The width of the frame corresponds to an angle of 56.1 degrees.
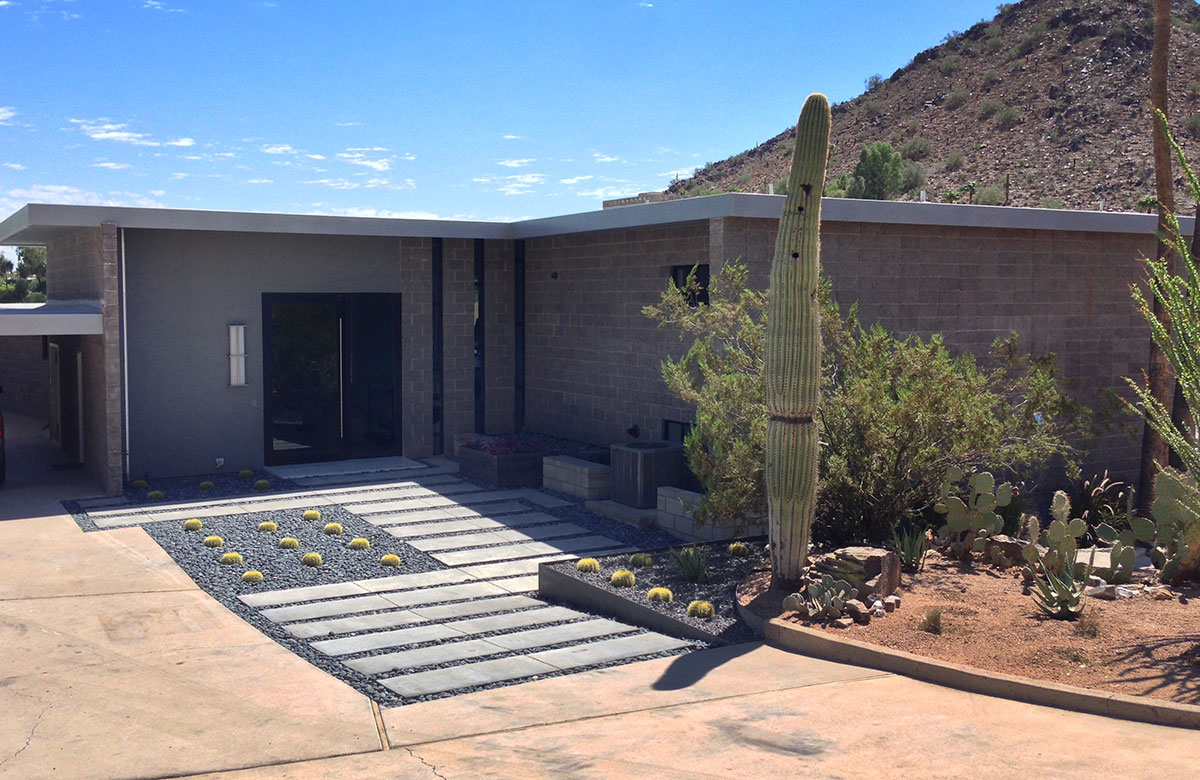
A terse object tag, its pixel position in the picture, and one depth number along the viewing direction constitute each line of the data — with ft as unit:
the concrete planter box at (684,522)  36.50
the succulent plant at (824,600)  26.00
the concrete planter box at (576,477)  44.34
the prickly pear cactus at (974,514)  30.91
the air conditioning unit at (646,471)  41.16
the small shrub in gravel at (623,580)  30.58
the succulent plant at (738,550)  33.81
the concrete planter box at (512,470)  47.88
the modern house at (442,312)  44.45
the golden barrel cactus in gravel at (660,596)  28.99
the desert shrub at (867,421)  31.32
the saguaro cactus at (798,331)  27.27
